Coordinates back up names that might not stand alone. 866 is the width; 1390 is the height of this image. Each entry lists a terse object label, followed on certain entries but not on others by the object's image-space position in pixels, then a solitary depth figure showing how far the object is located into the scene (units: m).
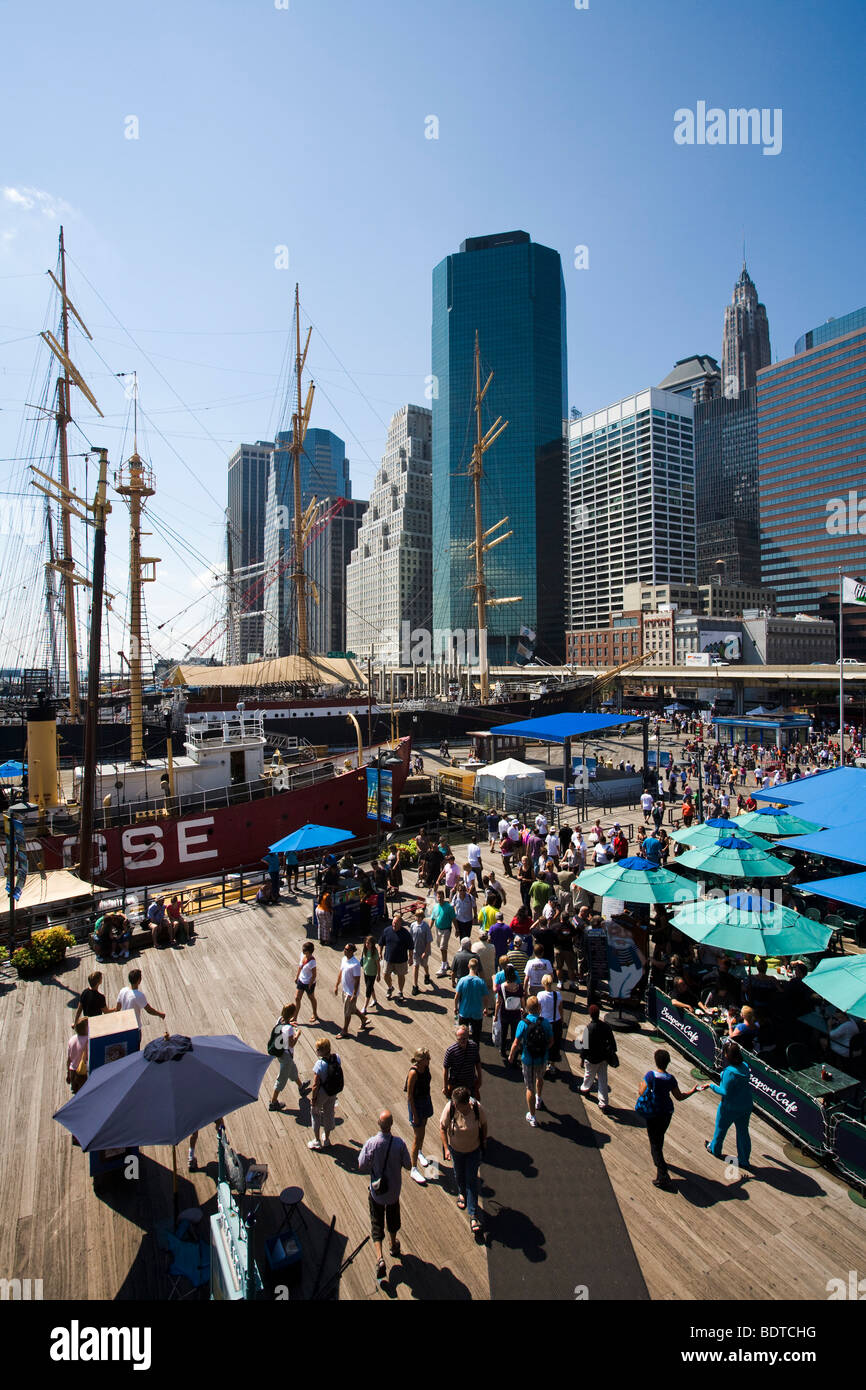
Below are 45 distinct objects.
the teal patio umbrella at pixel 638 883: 9.81
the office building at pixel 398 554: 177.50
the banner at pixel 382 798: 19.50
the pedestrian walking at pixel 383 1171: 5.48
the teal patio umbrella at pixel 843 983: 6.80
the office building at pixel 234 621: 108.56
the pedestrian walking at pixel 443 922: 11.80
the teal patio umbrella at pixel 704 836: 12.31
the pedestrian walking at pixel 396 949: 10.31
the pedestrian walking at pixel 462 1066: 6.55
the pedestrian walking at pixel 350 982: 9.29
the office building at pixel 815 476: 140.88
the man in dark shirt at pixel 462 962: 9.26
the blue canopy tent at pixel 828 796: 14.19
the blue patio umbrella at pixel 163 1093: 5.23
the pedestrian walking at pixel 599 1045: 7.52
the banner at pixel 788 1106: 7.03
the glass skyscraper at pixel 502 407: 156.50
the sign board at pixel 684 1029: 8.45
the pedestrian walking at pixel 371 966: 10.00
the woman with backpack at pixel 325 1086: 6.86
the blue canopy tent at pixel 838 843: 11.65
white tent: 24.78
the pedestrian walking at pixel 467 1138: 5.86
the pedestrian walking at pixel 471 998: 8.44
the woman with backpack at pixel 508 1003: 8.66
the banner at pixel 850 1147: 6.51
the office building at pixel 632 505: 171.38
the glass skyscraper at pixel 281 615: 176.95
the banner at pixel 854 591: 29.34
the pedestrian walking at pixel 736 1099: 6.65
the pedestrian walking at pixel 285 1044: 7.75
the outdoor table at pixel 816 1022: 8.55
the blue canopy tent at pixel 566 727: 26.44
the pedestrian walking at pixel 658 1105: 6.37
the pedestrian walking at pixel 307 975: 9.65
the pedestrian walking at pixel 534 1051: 7.41
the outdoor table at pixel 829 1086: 7.19
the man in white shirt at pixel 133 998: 8.55
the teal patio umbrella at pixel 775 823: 14.02
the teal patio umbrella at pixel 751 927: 8.52
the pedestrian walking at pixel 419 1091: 6.46
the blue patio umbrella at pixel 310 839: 14.15
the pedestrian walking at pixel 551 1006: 8.15
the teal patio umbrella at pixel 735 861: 10.88
